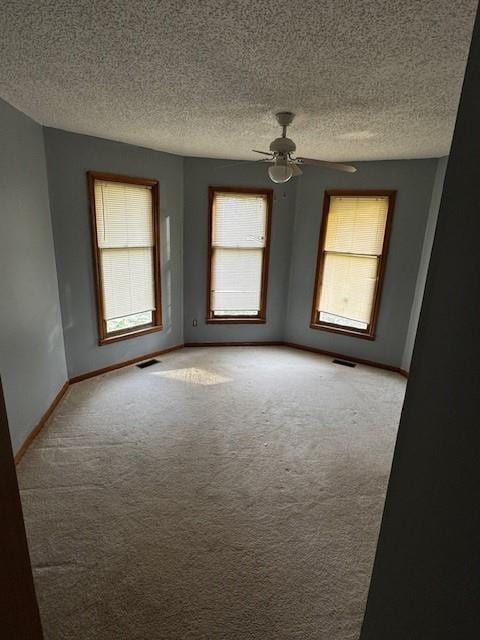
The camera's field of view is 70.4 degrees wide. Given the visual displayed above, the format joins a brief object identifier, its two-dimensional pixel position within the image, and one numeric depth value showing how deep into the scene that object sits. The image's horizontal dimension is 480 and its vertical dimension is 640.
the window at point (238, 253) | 4.48
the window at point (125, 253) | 3.58
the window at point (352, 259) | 4.16
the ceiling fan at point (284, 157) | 2.53
